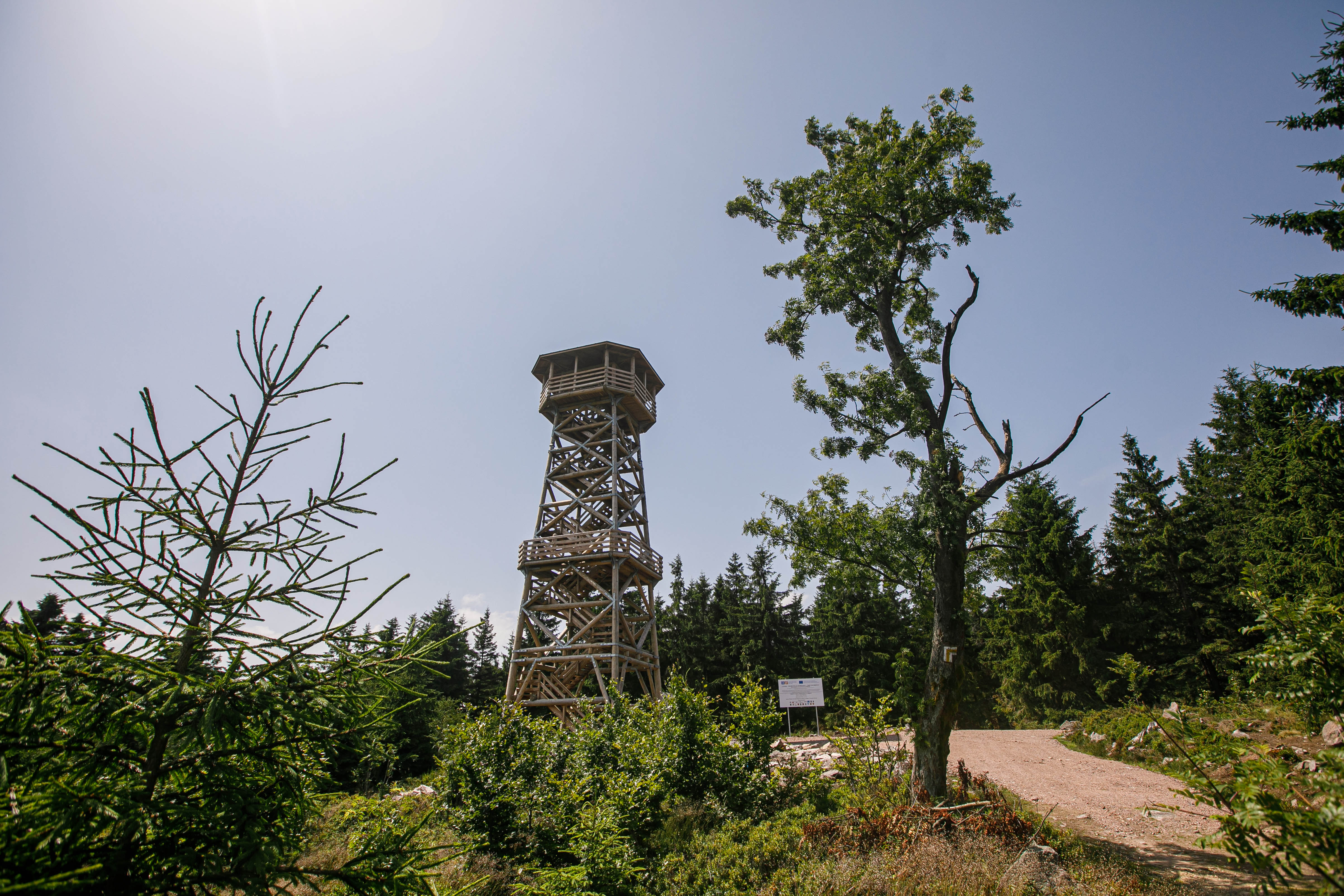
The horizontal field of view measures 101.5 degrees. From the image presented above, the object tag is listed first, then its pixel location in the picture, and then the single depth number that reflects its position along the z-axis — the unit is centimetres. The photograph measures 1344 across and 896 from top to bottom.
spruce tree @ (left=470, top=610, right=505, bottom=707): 3030
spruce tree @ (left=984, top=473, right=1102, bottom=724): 2250
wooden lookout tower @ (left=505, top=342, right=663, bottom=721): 1625
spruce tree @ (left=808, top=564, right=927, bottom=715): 2644
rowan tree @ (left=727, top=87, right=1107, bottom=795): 791
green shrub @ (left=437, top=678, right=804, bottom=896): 610
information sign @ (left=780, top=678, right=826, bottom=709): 1636
